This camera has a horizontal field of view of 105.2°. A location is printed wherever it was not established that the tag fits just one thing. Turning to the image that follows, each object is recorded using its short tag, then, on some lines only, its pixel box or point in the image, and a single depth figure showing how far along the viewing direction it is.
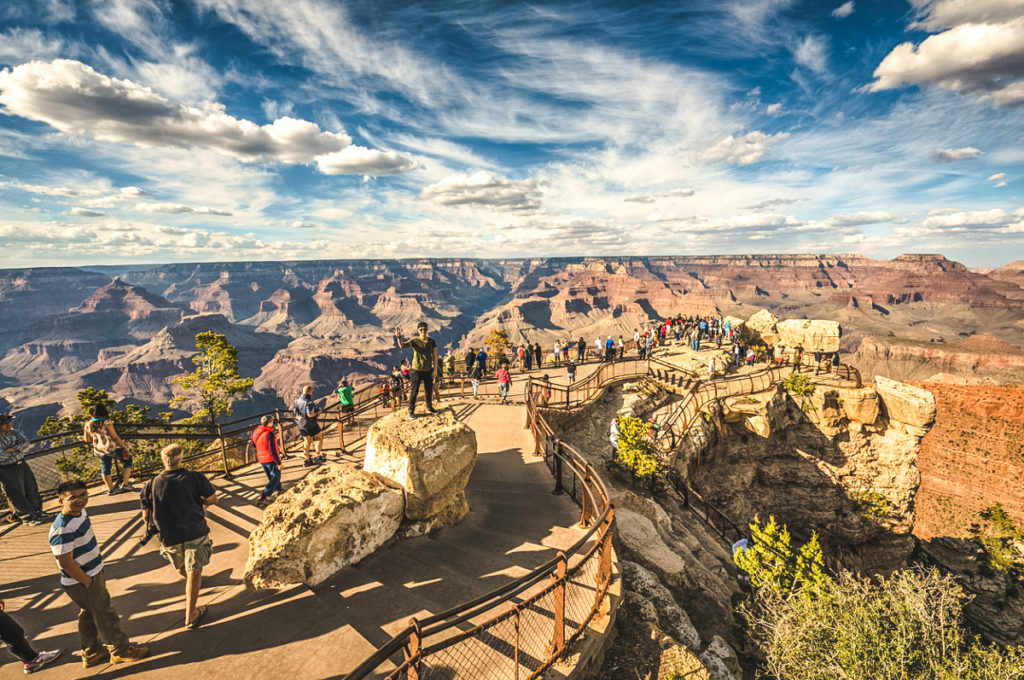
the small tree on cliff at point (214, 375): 25.94
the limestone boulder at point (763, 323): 28.28
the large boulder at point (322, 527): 5.07
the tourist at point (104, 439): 7.54
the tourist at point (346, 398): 11.20
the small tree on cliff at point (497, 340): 49.66
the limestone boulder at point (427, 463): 6.39
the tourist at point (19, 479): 6.73
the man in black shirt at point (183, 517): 4.42
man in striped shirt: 3.84
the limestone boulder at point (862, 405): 20.33
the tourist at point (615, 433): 12.55
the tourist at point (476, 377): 15.93
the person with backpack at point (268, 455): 7.10
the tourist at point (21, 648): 3.71
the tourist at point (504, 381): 14.64
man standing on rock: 8.09
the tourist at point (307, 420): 9.34
